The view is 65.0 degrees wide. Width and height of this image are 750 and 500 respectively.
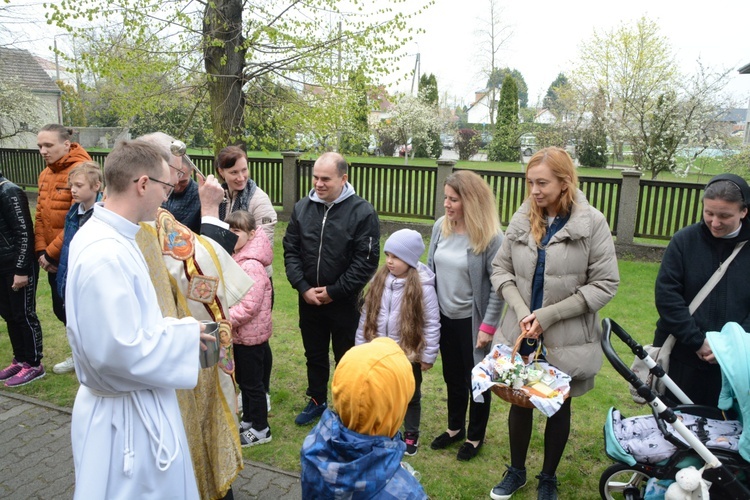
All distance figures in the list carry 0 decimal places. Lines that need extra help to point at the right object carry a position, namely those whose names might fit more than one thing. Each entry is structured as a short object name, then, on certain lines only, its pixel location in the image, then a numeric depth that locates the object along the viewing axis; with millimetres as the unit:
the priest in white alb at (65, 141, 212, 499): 1979
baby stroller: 2744
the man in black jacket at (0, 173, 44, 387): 4730
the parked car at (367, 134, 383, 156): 36906
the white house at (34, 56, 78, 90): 39212
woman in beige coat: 3258
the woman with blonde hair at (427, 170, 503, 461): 3787
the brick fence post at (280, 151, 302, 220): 12531
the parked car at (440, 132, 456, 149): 39797
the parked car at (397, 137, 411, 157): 35750
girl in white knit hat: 3799
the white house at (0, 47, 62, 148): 26781
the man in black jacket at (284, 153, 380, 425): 4137
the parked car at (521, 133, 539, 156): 34969
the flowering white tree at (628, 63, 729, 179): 16531
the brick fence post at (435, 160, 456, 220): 11320
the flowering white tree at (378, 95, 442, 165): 34375
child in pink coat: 3945
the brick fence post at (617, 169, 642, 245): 10234
